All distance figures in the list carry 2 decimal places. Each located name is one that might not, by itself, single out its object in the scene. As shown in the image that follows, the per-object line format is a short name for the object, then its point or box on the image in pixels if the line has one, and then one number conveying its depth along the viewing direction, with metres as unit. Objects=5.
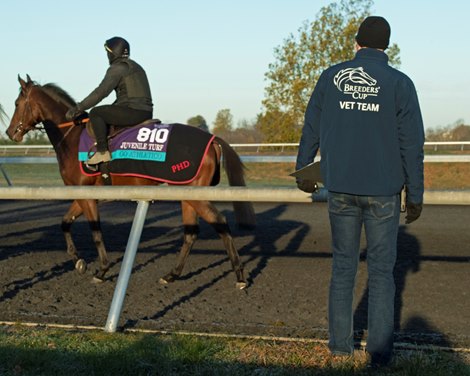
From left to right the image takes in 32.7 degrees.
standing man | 4.23
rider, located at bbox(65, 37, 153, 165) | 8.48
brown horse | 8.21
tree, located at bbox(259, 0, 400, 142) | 39.78
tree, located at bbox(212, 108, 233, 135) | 98.44
